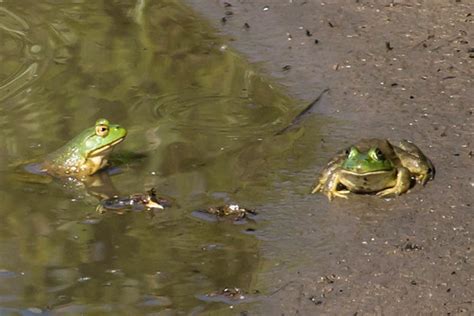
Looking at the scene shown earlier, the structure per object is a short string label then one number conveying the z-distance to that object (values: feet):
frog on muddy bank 43.34
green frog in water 47.75
